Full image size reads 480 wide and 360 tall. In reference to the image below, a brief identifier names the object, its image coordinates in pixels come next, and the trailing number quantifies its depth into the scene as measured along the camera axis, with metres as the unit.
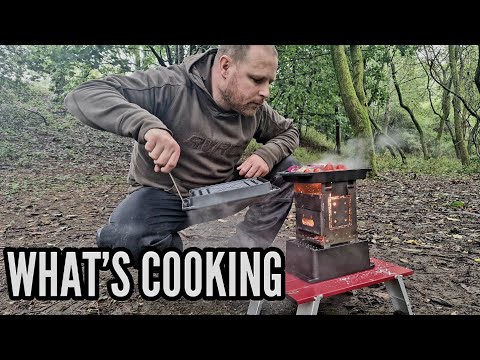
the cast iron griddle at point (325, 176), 1.21
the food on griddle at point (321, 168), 1.26
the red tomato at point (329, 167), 1.29
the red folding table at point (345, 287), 1.13
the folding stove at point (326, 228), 1.24
